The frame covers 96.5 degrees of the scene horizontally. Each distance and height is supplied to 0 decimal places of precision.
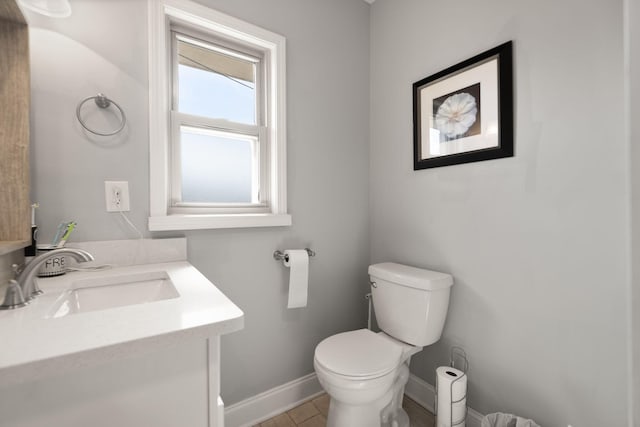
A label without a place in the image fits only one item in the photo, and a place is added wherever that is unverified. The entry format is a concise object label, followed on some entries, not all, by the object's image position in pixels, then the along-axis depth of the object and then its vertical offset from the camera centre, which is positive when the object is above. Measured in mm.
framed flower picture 1266 +492
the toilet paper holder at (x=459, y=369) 1267 -800
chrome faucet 699 -181
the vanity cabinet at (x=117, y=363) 489 -294
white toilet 1178 -642
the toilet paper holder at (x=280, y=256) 1546 -240
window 1257 +469
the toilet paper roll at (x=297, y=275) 1515 -340
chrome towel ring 1098 +425
